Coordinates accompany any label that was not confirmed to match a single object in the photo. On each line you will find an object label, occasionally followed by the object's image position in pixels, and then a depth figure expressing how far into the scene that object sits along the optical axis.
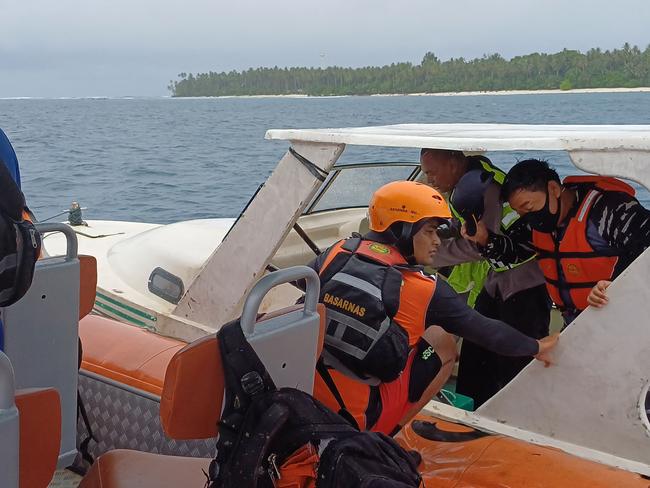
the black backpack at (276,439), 1.73
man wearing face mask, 2.98
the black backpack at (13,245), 1.79
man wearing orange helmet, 2.49
